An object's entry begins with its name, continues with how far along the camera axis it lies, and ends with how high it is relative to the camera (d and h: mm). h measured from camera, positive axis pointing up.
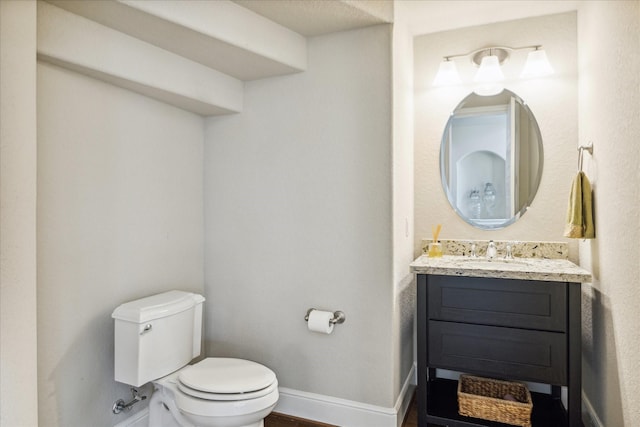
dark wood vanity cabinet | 1902 -605
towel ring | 2121 +322
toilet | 1756 -761
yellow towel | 2045 -5
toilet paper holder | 2248 -591
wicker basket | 2008 -1002
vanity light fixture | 2387 +854
